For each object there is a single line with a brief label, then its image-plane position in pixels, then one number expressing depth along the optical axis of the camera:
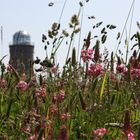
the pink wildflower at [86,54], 3.10
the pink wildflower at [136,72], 2.85
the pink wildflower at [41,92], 3.00
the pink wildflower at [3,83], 3.82
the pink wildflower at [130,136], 1.80
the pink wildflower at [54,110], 2.60
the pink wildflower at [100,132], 1.92
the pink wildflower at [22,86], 2.86
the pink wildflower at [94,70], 2.71
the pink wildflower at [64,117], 2.55
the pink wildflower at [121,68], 3.32
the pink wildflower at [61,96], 2.85
